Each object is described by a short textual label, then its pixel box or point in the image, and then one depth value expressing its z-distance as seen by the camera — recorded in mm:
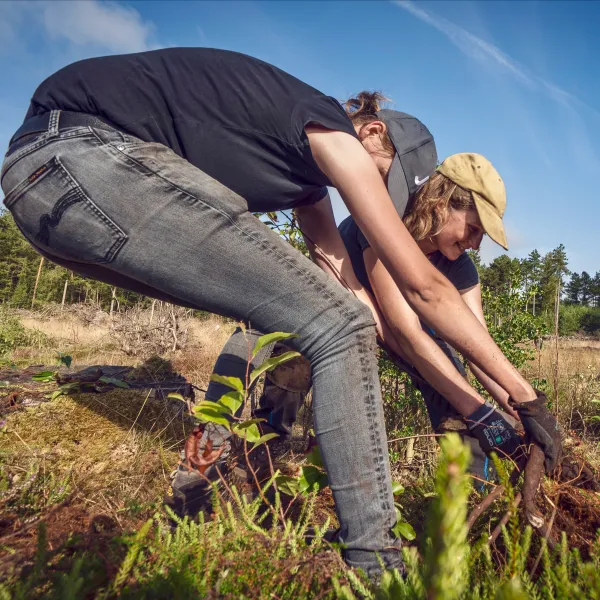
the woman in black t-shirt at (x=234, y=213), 1382
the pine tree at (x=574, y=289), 82938
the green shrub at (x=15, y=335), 8219
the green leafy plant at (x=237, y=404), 1268
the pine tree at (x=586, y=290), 81500
